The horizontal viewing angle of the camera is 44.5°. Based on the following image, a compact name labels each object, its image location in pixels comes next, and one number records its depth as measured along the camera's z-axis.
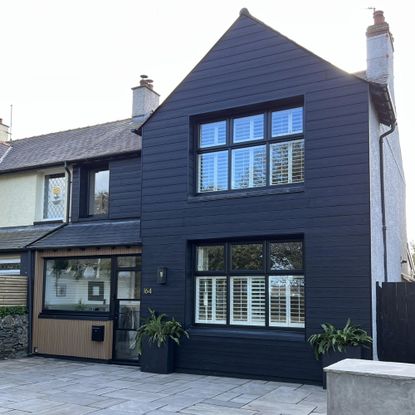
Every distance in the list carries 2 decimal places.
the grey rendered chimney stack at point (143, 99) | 14.07
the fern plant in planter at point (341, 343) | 8.12
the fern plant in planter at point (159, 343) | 9.84
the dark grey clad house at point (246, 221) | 8.82
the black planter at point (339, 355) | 8.09
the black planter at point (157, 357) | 9.85
